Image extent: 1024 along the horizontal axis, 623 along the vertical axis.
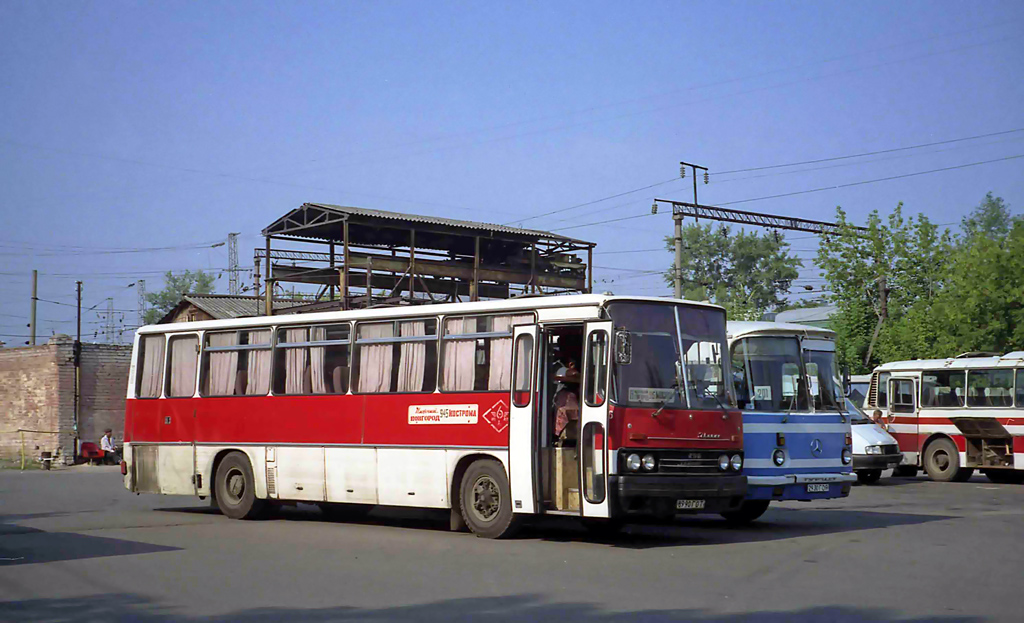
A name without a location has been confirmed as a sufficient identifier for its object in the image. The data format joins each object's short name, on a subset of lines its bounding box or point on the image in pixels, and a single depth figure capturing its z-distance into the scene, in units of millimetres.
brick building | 46781
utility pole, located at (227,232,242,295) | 89306
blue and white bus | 16531
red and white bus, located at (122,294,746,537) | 14039
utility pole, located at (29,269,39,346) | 71500
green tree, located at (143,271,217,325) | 122012
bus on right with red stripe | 26906
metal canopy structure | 37688
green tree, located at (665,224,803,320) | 101688
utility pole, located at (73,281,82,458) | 46978
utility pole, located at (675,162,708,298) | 40281
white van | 26094
